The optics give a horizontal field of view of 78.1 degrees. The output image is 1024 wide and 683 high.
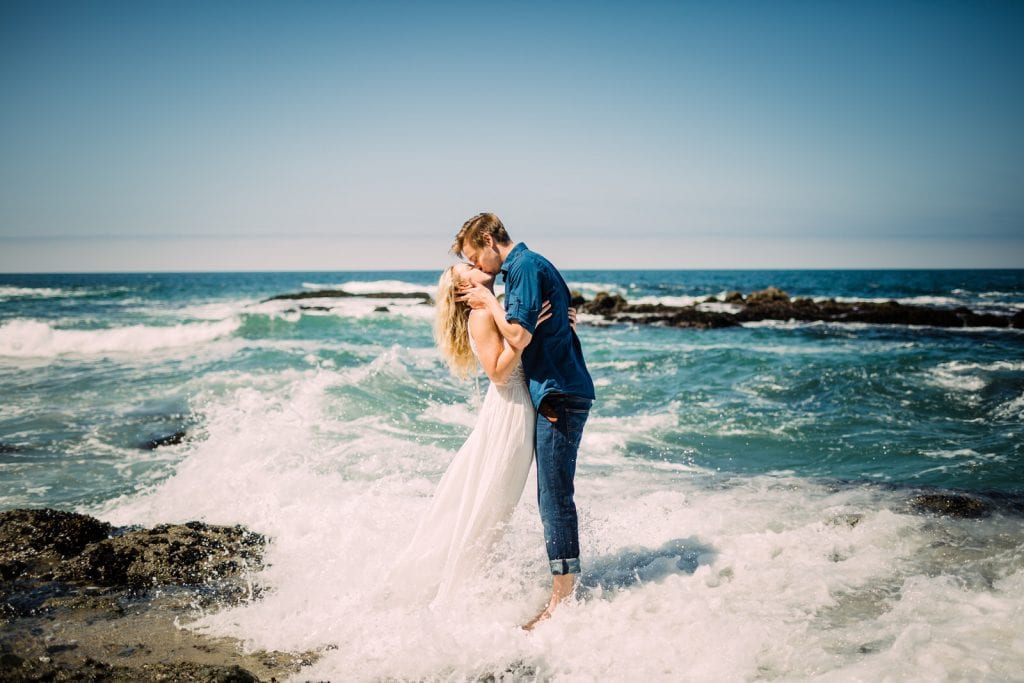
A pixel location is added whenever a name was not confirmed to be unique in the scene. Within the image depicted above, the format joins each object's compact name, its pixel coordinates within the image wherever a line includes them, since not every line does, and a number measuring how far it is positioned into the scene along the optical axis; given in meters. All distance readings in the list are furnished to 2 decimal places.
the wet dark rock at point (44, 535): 4.86
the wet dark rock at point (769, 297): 37.31
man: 3.57
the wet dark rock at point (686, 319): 28.78
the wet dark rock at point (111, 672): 3.19
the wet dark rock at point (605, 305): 36.09
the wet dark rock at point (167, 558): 4.65
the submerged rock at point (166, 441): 8.91
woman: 3.89
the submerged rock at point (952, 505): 5.79
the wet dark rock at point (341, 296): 48.59
